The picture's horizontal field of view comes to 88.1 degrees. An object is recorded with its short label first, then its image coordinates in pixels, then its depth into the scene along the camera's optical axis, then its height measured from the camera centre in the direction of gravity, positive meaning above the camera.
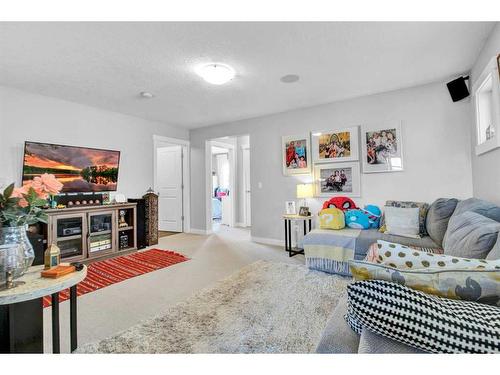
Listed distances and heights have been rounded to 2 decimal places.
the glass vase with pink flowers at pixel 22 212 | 1.19 -0.08
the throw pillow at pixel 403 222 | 2.95 -0.38
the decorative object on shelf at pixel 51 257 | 1.41 -0.34
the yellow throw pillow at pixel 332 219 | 3.44 -0.38
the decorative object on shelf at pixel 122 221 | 4.32 -0.44
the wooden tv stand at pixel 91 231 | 3.52 -0.53
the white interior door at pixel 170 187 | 6.07 +0.16
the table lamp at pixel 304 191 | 4.16 +0.01
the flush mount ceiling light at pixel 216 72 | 2.80 +1.34
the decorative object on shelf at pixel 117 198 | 4.37 -0.06
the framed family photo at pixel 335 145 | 4.01 +0.74
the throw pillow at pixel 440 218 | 2.65 -0.30
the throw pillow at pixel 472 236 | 1.34 -0.28
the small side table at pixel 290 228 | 4.05 -0.60
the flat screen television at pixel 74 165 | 3.50 +0.45
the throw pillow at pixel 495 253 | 1.16 -0.30
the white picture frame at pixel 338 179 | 4.00 +0.19
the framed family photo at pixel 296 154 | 4.43 +0.65
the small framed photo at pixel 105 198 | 4.28 -0.05
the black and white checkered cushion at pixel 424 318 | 0.60 -0.32
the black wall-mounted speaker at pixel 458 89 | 3.14 +1.23
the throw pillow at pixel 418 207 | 2.99 -0.21
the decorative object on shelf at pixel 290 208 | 4.32 -0.27
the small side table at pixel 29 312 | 1.13 -0.61
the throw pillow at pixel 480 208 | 1.89 -0.16
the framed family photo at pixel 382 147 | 3.67 +0.62
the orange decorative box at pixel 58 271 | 1.30 -0.39
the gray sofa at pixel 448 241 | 0.72 -0.33
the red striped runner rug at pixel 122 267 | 2.81 -0.98
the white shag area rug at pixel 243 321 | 1.70 -1.00
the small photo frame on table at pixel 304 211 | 4.21 -0.32
